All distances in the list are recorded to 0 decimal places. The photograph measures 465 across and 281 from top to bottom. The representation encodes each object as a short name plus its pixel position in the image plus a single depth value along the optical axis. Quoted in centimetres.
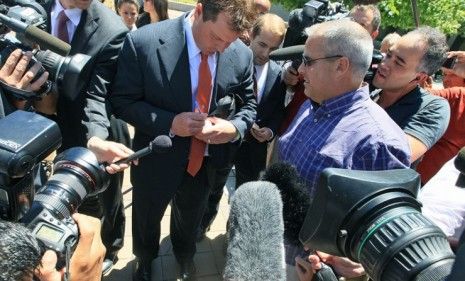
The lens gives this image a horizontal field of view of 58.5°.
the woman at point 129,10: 412
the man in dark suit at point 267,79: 300
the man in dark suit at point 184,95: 223
